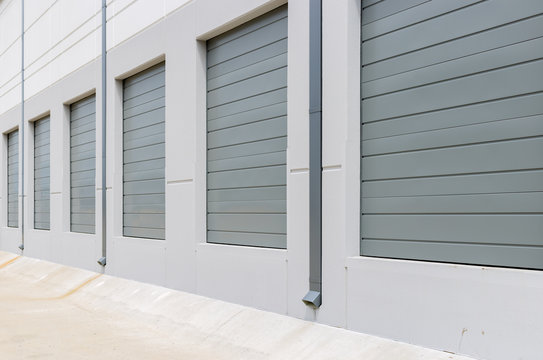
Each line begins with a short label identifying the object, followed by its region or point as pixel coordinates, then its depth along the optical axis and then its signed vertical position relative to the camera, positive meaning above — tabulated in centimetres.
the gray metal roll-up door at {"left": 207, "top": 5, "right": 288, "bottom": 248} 730 +73
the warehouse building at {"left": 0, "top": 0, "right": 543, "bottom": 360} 465 +25
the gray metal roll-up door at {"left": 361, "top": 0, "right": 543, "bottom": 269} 457 +49
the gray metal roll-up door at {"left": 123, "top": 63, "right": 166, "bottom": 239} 1009 +55
